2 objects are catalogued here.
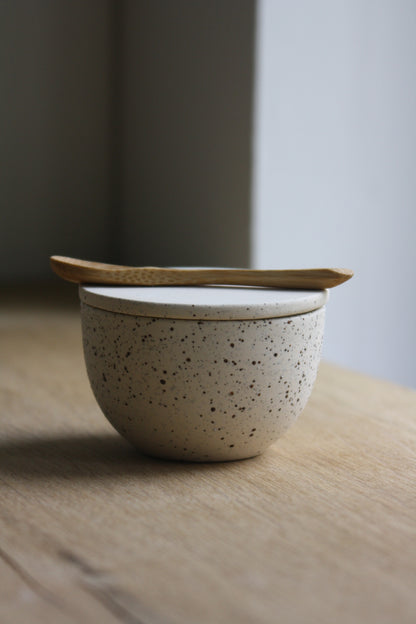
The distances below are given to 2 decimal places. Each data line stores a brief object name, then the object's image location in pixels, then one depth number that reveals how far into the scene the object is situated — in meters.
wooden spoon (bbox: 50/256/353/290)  0.50
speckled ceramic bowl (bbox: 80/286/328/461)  0.48
